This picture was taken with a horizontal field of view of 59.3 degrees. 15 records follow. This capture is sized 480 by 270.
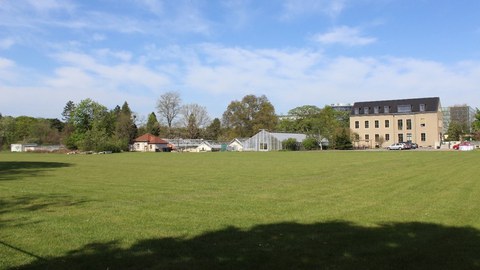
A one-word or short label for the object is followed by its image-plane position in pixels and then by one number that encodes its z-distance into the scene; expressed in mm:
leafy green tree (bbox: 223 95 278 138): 120062
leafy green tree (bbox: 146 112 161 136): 129375
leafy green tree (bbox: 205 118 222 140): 128850
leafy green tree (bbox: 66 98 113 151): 109562
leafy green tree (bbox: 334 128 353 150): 89188
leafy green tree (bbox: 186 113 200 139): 119750
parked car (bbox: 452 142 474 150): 69156
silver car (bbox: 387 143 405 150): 81262
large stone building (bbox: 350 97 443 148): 97938
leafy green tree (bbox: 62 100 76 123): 143088
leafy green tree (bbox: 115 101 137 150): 116062
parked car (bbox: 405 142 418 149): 82300
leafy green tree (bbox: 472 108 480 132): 69738
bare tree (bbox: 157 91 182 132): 119625
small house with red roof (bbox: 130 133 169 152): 112681
